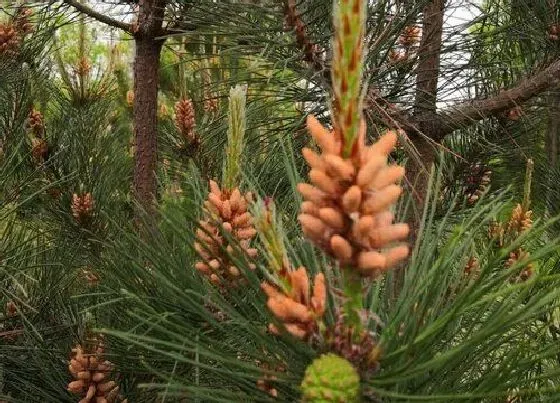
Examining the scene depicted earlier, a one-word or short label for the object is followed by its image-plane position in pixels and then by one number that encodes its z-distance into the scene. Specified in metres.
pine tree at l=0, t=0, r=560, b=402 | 0.37
